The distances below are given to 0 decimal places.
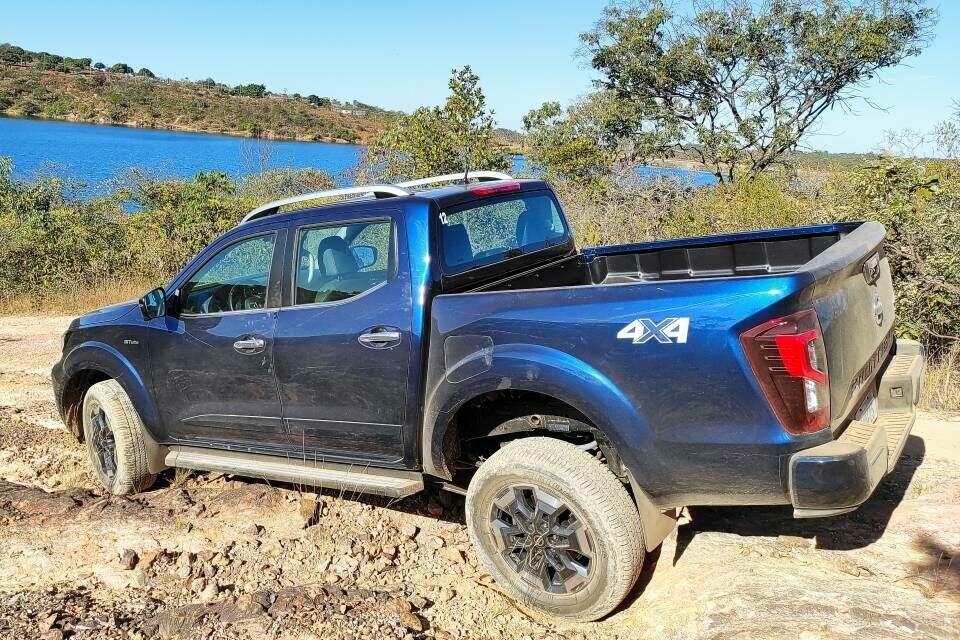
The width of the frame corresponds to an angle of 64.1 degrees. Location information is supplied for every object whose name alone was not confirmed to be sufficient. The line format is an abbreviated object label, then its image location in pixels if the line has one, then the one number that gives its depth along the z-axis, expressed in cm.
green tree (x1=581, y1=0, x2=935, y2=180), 1736
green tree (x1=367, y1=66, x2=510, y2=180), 1469
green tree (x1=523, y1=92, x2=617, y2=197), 1961
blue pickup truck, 273
